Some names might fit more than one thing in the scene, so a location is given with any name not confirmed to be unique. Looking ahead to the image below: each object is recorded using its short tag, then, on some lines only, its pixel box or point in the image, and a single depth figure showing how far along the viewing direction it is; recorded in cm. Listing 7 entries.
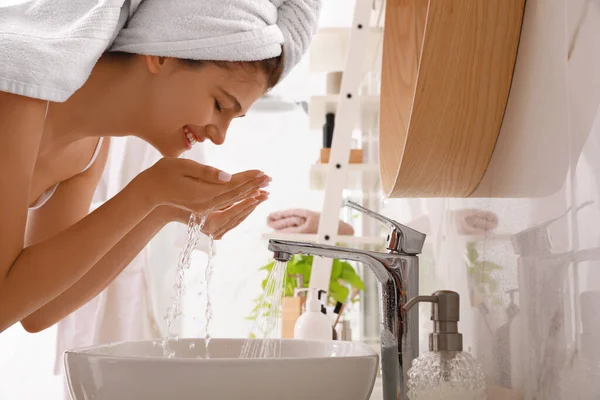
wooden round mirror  71
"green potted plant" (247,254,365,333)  236
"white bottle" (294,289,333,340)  148
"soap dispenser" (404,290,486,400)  63
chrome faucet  81
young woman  84
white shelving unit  190
